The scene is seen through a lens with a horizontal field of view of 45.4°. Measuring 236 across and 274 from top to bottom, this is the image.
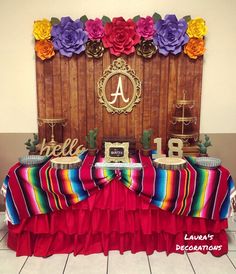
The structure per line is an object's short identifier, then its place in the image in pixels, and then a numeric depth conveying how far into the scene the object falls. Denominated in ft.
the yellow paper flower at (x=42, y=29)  7.83
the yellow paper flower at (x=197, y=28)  7.81
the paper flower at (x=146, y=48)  7.99
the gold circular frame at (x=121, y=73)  8.18
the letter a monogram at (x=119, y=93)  8.30
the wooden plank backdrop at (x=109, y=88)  8.22
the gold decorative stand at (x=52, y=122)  7.88
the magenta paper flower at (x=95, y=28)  7.81
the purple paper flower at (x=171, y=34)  7.75
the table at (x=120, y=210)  6.55
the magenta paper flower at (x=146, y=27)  7.79
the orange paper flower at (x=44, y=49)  7.93
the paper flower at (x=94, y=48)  8.00
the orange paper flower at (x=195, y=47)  7.92
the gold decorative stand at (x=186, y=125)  7.96
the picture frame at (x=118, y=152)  7.24
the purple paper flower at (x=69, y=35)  7.77
